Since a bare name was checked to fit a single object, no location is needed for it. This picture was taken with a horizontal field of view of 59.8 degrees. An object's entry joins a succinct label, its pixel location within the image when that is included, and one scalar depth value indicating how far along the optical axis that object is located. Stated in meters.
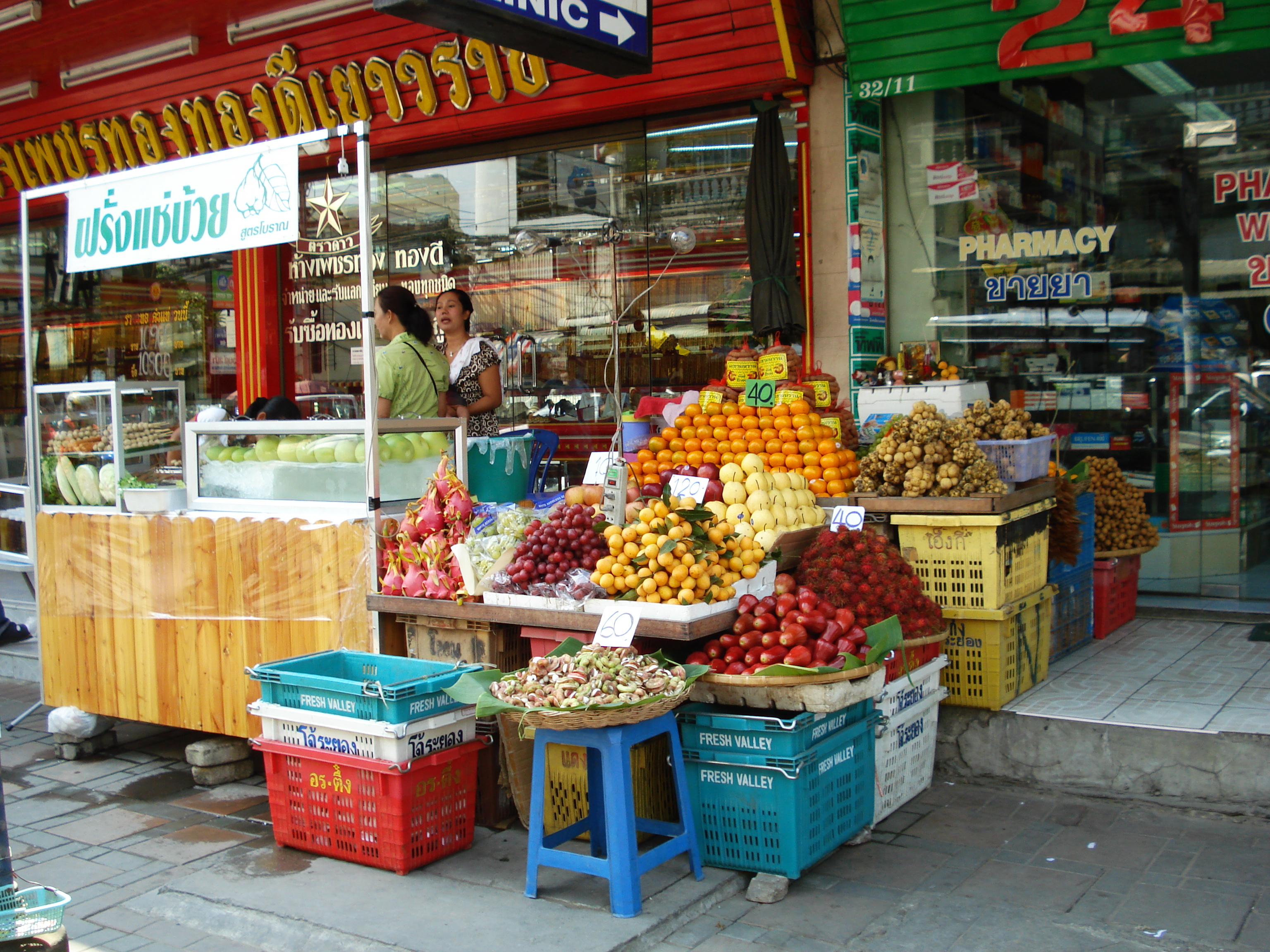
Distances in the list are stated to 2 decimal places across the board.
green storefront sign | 5.93
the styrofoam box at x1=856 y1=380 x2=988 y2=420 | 6.41
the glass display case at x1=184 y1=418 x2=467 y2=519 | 5.37
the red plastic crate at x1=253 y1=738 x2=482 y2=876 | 4.20
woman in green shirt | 6.22
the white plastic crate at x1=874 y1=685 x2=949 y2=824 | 4.58
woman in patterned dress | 7.17
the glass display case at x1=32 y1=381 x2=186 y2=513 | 6.15
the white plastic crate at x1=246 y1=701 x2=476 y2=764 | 4.13
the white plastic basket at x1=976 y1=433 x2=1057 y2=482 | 5.52
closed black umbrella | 7.22
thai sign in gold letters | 8.29
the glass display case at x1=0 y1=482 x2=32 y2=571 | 7.26
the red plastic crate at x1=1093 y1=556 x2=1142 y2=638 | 6.60
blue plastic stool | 3.78
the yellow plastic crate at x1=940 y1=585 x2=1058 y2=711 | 5.12
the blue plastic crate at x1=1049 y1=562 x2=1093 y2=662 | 6.04
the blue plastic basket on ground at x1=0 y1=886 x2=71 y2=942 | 2.68
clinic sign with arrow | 4.50
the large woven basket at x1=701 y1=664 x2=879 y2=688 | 3.92
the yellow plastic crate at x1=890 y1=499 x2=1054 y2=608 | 5.12
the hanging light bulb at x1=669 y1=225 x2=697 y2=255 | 8.16
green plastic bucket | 6.49
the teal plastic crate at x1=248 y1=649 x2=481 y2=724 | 4.14
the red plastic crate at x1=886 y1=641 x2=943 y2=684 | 4.52
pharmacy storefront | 7.43
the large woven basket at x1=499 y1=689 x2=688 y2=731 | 3.67
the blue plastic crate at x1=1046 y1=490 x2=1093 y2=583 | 6.19
